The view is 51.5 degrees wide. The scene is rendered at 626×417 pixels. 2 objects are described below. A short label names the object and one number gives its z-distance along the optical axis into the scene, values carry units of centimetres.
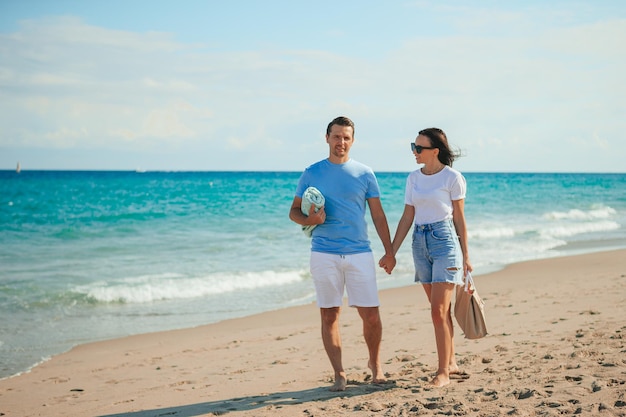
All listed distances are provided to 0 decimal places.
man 492
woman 475
